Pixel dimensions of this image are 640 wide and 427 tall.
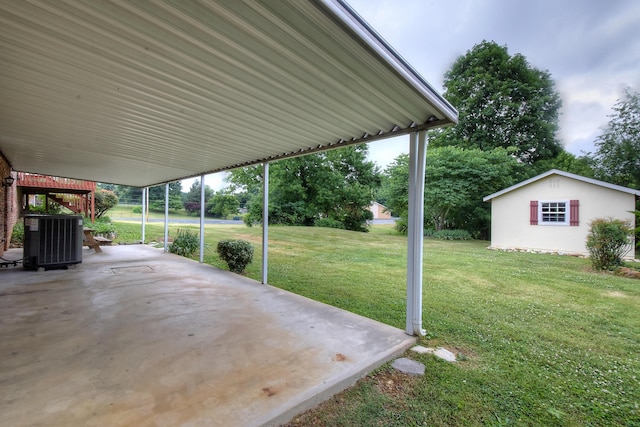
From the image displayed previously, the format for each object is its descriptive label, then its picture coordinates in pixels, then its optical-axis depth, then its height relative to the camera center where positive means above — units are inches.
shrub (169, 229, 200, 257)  354.3 -38.2
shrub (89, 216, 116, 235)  472.1 -25.1
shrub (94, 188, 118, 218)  663.8 +29.5
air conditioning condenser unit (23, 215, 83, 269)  231.1 -23.2
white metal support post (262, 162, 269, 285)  216.4 -5.3
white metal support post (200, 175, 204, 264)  300.4 -11.5
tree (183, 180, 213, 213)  1566.1 +94.4
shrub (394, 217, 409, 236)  733.3 -23.5
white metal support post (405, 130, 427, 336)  128.3 -5.4
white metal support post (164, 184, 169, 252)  374.3 -14.3
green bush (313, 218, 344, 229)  799.1 -19.9
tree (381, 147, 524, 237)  598.5 +70.2
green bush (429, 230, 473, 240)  619.8 -37.9
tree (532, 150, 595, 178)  629.3 +133.0
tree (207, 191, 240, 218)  1089.4 +44.6
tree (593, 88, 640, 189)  559.5 +145.5
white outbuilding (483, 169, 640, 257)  386.0 +11.8
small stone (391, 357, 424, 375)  101.1 -53.4
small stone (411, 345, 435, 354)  115.6 -53.0
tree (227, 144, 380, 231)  811.4 +62.6
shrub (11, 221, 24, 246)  371.2 -31.1
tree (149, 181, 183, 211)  1428.4 +81.5
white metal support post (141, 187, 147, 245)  425.6 +15.7
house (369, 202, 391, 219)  1901.6 +21.9
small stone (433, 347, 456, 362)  110.6 -53.3
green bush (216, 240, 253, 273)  255.4 -34.2
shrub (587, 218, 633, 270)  281.6 -22.4
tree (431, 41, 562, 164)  823.7 +312.7
